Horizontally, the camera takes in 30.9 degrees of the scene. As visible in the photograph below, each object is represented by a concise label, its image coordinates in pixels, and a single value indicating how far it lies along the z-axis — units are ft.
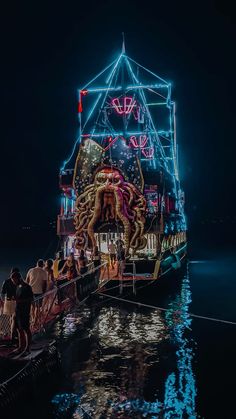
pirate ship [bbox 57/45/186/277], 74.13
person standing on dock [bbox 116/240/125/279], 68.43
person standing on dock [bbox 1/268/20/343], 32.53
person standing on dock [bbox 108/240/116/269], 82.84
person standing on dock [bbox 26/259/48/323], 42.63
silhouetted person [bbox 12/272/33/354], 30.99
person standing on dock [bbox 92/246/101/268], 66.39
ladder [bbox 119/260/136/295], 67.41
